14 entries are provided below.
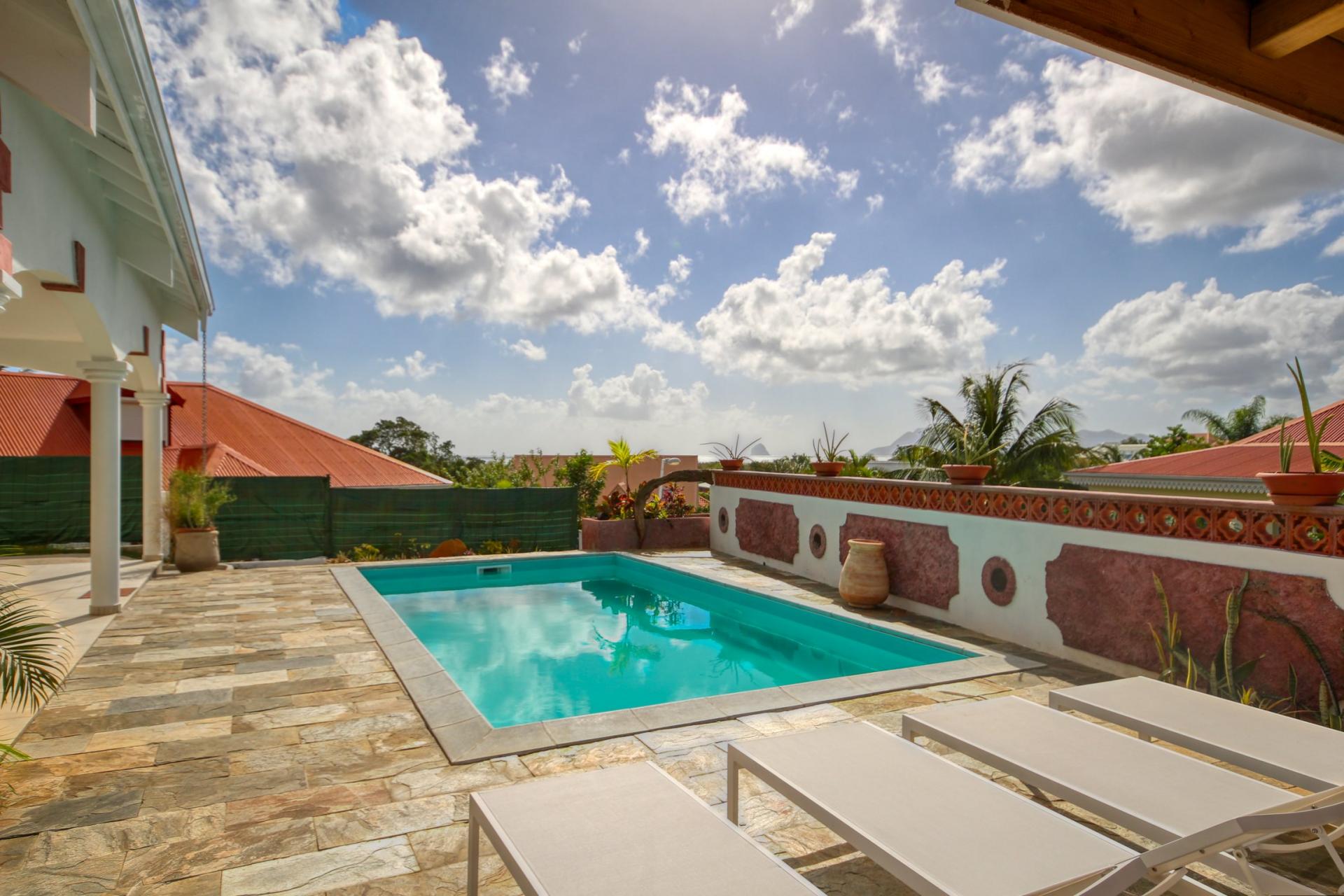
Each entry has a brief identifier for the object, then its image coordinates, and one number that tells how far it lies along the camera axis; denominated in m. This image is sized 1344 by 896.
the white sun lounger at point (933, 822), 2.02
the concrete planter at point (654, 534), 13.11
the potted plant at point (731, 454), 13.15
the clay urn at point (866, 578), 8.12
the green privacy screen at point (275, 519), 11.77
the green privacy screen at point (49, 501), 12.70
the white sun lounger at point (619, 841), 2.02
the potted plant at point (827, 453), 10.25
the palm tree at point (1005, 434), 15.10
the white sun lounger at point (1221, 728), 2.76
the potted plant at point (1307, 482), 4.51
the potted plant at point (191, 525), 10.46
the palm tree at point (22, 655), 3.21
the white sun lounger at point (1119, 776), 2.24
